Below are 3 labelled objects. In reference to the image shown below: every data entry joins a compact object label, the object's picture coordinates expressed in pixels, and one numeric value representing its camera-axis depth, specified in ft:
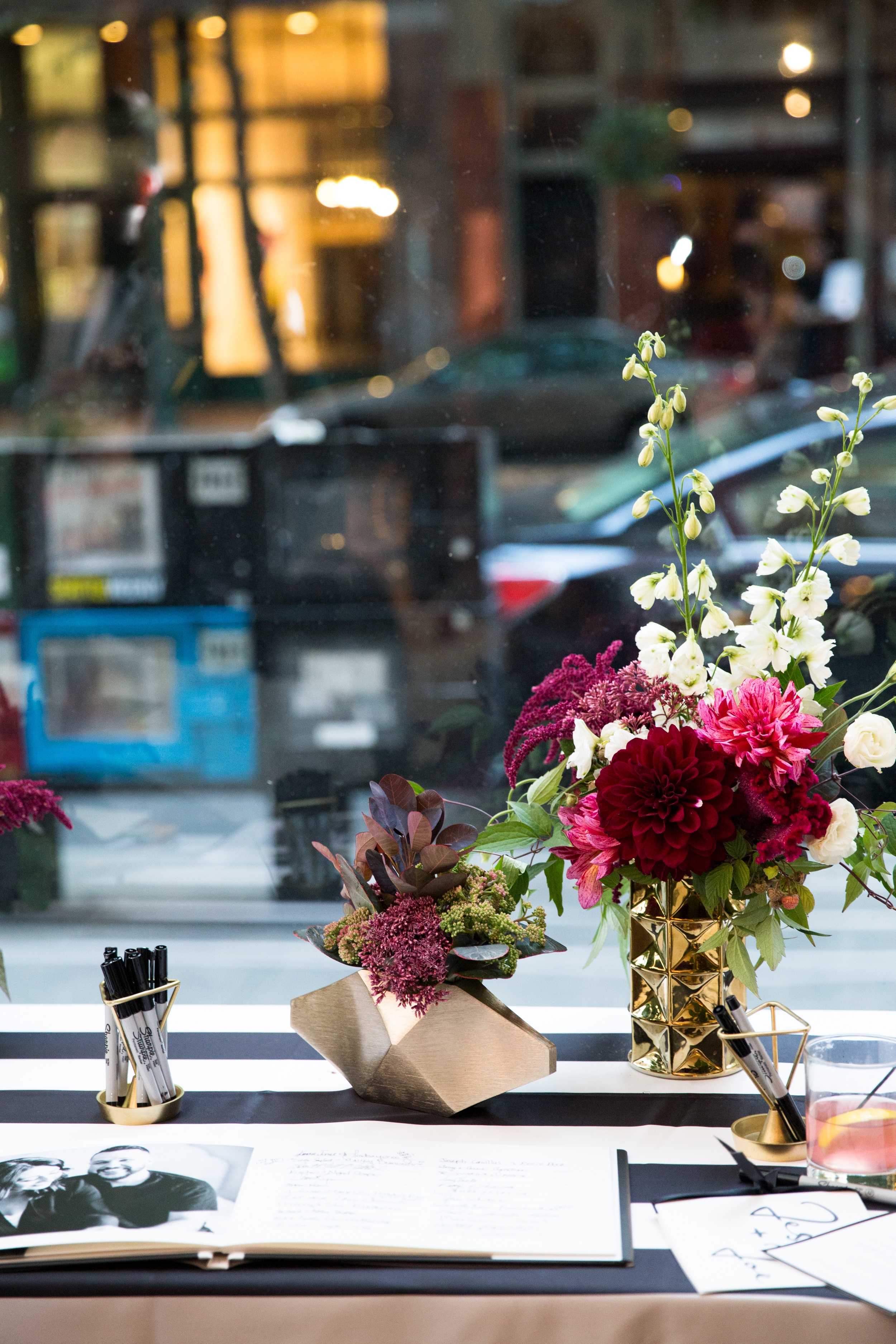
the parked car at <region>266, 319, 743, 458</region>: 19.76
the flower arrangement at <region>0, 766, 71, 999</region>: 15.39
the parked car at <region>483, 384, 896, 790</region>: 18.03
